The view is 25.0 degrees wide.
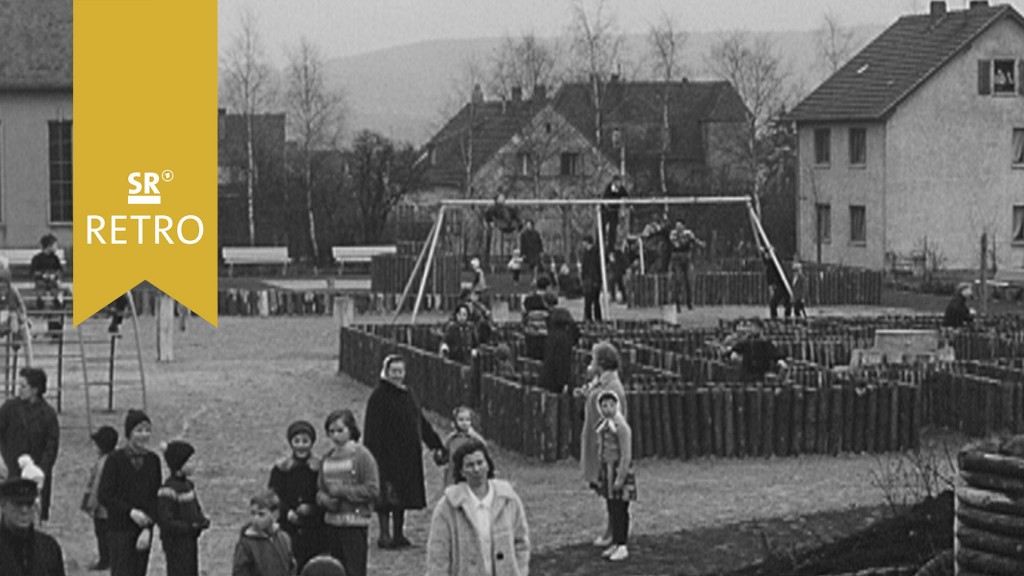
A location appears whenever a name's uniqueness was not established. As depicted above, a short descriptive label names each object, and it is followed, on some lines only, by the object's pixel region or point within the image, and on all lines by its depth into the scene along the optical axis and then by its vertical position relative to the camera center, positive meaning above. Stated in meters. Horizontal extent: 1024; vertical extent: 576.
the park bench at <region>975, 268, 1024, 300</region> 51.93 -0.77
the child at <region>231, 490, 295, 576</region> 14.02 -1.77
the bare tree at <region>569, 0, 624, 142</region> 87.12 +7.78
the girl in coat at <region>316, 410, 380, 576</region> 16.05 -1.63
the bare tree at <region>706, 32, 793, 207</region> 97.29 +8.08
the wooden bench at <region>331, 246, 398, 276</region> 64.25 +0.10
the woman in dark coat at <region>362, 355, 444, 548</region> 18.62 -1.48
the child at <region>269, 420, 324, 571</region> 15.98 -1.62
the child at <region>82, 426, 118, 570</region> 16.81 -1.66
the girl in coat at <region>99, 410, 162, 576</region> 16.47 -1.70
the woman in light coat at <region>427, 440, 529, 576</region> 12.33 -1.46
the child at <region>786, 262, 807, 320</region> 43.34 -0.75
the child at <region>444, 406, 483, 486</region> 17.17 -1.28
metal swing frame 38.72 +0.65
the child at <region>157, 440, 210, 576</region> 16.00 -1.80
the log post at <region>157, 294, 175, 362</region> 38.00 -1.23
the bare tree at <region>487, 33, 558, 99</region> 97.31 +8.11
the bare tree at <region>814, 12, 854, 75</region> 111.75 +10.16
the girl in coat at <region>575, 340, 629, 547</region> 18.36 -1.14
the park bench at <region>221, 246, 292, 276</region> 64.19 -0.01
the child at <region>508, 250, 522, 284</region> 52.78 -0.21
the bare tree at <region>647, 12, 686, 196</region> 90.94 +8.40
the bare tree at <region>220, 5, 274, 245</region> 84.94 +6.58
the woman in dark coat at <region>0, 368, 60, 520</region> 18.75 -1.36
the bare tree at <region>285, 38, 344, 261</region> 89.27 +6.03
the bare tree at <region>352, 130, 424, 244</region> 69.69 +2.35
